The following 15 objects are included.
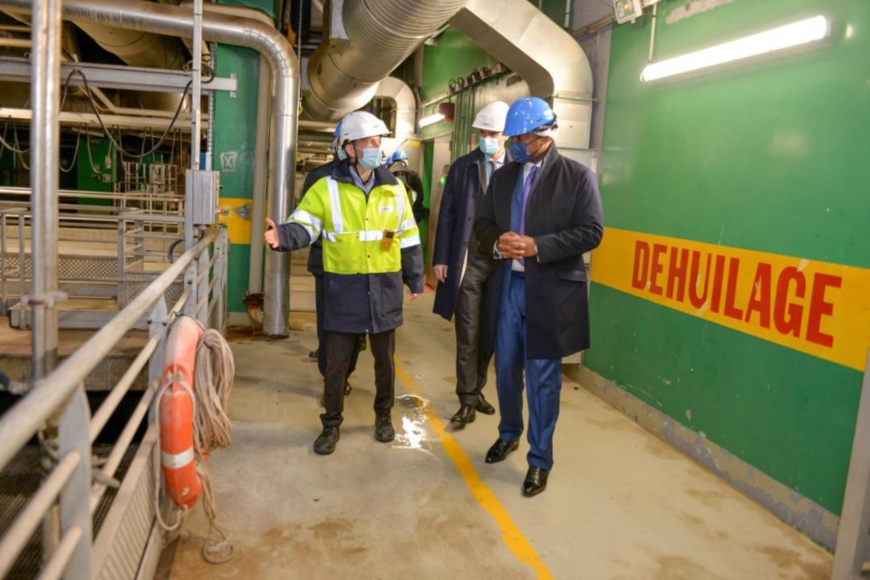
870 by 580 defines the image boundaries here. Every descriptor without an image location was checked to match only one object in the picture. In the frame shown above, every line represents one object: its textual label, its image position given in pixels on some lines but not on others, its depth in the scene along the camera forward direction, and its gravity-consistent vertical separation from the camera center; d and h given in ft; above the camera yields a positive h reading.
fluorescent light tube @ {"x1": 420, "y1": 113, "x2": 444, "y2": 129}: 31.41 +4.03
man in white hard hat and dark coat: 14.30 -1.17
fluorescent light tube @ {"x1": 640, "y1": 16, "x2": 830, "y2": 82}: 10.61 +3.07
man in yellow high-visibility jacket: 12.33 -0.76
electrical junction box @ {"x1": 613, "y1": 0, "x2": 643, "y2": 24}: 15.35 +4.69
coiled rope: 8.63 -2.77
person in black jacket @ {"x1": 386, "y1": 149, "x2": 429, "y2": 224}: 25.18 +0.72
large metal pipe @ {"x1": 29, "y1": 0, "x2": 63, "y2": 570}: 5.19 -0.01
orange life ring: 7.40 -2.53
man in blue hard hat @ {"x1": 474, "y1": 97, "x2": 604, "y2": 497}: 11.09 -0.69
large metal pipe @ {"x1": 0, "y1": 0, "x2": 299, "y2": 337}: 18.71 +3.48
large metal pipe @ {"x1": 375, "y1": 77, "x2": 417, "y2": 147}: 35.60 +5.22
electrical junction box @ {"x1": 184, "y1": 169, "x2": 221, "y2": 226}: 13.26 -0.11
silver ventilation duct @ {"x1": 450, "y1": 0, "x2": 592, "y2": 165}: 17.09 +4.05
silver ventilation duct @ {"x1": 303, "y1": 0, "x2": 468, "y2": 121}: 14.38 +4.00
